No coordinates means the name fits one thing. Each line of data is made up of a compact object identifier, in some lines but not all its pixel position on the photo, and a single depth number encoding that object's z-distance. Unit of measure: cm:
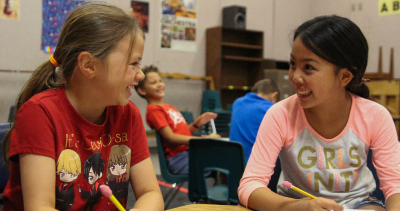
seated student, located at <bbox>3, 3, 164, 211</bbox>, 93
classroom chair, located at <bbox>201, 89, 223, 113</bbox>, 660
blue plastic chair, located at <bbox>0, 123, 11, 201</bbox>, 140
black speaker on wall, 682
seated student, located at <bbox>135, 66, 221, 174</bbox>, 279
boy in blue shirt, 272
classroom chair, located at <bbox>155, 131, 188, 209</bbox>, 275
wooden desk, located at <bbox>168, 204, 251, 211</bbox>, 99
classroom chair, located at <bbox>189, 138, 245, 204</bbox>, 208
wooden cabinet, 676
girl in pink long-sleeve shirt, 119
